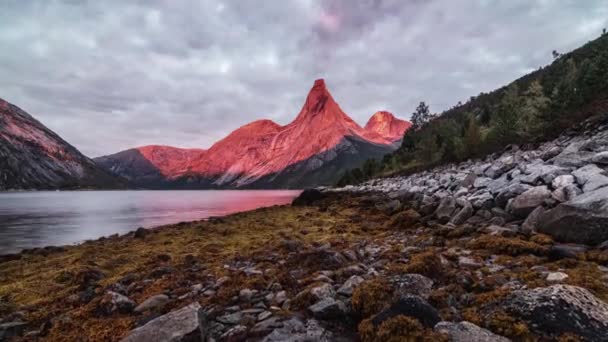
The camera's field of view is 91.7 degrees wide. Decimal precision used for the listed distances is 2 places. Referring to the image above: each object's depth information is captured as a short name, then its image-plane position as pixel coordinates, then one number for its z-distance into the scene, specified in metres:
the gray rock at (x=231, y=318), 5.05
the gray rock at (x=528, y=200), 9.34
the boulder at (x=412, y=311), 4.02
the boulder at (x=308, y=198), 41.19
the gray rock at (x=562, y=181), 9.41
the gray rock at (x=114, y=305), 6.12
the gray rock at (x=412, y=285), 5.19
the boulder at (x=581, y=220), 6.81
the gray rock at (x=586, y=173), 9.26
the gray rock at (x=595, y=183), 8.22
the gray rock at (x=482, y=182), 14.26
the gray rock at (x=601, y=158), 10.44
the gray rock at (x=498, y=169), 16.11
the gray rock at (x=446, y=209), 13.27
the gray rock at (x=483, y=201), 11.64
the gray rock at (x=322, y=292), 5.45
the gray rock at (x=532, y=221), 8.53
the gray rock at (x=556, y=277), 5.02
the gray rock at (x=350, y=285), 5.59
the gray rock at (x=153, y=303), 6.12
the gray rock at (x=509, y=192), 10.74
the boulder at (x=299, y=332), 4.17
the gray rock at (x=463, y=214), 11.88
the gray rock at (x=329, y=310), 4.80
